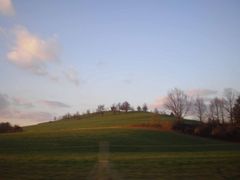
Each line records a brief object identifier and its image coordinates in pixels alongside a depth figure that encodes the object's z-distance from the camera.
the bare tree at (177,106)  70.54
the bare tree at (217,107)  72.03
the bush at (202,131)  47.92
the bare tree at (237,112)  52.02
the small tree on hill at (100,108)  96.89
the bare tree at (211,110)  73.84
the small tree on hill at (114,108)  94.32
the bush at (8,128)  53.34
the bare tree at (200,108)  76.52
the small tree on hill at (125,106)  94.41
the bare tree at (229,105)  66.53
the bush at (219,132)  46.04
